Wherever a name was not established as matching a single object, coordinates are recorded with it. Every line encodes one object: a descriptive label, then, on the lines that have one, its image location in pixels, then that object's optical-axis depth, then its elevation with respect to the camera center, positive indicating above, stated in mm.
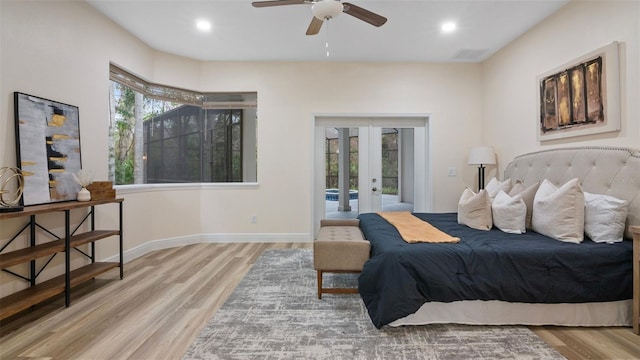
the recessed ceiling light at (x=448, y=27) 3584 +1808
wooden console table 2148 -572
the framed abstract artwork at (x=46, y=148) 2475 +272
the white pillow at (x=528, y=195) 2893 -168
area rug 1864 -1060
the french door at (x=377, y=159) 4965 +311
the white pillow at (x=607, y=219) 2281 -316
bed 2090 -720
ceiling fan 2352 +1392
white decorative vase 2873 -154
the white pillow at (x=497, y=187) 3452 -108
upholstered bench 2525 -636
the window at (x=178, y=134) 4000 +663
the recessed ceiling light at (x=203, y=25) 3545 +1818
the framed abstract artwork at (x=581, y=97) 2650 +786
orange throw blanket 2393 -466
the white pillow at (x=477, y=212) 2879 -327
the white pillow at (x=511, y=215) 2734 -335
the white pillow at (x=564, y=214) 2365 -289
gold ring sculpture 2330 -47
